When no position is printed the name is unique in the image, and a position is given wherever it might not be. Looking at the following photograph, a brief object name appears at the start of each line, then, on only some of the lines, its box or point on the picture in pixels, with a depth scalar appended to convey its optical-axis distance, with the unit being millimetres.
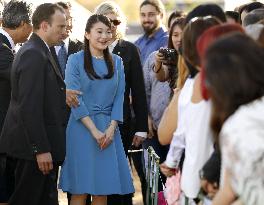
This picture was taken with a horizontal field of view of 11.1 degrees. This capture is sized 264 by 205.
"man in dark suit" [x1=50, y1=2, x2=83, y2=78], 11810
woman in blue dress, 10390
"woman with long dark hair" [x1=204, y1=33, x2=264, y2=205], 4939
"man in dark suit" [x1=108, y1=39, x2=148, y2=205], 11476
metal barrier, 8787
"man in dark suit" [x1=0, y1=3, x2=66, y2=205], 9216
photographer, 10478
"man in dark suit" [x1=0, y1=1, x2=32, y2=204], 10339
